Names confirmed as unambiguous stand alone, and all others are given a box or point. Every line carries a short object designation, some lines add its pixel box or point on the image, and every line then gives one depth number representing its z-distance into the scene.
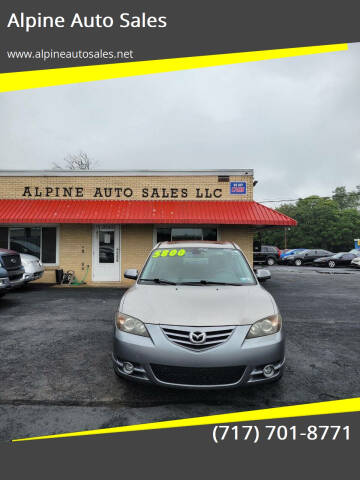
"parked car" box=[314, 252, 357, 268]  25.86
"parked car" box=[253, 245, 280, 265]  27.95
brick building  12.16
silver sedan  2.64
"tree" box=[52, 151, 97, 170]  35.28
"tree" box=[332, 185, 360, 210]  72.56
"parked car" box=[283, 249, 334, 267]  27.83
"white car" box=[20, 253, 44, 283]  10.16
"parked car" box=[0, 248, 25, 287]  8.11
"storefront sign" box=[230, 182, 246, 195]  12.13
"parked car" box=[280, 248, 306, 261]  28.23
